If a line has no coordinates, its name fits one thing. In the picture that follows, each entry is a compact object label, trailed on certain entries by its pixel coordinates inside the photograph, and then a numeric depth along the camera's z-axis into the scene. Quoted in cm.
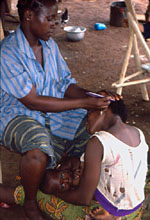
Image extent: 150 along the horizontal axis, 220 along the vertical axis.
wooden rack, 338
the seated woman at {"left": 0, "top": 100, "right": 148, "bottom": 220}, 166
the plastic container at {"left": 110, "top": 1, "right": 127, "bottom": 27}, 673
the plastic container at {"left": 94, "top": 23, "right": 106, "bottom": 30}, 669
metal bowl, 590
